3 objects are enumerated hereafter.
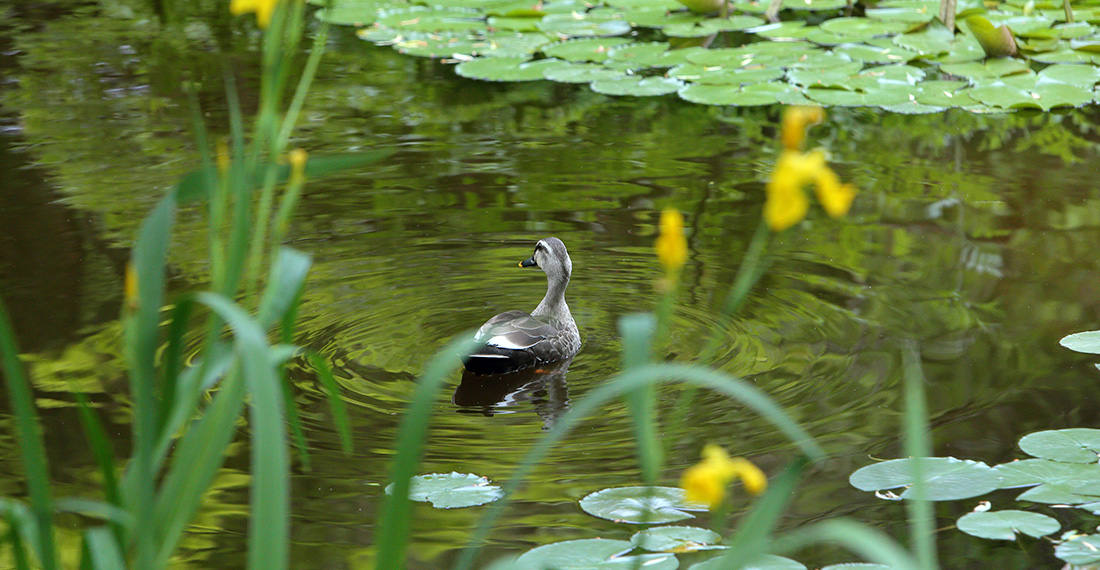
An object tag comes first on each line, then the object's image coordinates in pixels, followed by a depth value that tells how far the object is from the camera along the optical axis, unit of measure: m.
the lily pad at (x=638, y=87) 14.27
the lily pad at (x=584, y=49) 15.70
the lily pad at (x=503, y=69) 14.98
